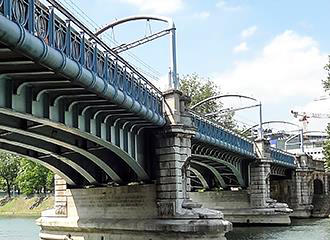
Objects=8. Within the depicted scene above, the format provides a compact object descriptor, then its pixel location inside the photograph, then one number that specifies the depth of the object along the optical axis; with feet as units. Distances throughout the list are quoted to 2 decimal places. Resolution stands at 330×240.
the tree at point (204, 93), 279.10
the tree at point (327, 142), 166.81
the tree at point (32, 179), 323.78
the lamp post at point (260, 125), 197.80
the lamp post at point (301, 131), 227.87
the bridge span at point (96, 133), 55.98
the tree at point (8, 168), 360.89
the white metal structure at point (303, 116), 550.36
